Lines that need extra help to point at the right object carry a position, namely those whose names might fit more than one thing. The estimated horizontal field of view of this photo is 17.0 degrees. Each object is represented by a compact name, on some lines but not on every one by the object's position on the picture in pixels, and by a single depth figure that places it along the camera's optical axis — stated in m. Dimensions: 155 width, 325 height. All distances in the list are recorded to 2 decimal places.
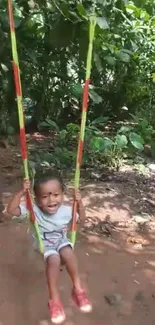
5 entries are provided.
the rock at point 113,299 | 2.79
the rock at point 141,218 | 3.83
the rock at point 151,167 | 4.98
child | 2.28
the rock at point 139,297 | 2.86
